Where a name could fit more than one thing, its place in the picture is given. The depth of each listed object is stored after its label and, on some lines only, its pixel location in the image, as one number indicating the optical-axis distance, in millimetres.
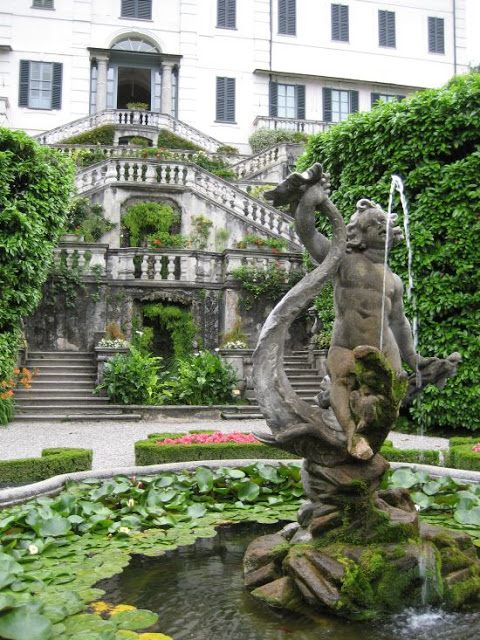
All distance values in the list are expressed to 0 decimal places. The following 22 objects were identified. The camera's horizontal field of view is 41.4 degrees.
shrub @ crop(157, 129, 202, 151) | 24688
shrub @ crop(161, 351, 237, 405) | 12594
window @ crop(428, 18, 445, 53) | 29906
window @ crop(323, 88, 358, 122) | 28547
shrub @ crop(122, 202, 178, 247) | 18266
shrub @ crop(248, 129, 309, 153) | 26266
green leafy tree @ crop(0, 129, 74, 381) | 11023
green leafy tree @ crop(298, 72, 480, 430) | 9969
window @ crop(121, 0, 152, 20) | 27000
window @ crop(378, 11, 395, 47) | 29495
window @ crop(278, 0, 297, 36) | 28494
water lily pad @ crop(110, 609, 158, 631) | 2844
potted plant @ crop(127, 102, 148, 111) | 25284
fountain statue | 3227
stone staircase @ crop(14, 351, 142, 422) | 11742
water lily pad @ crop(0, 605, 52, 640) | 2582
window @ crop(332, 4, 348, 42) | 29125
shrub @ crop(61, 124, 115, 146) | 24062
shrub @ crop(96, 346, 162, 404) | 12414
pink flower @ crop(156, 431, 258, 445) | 7262
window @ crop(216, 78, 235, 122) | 27438
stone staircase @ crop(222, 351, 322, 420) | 12097
